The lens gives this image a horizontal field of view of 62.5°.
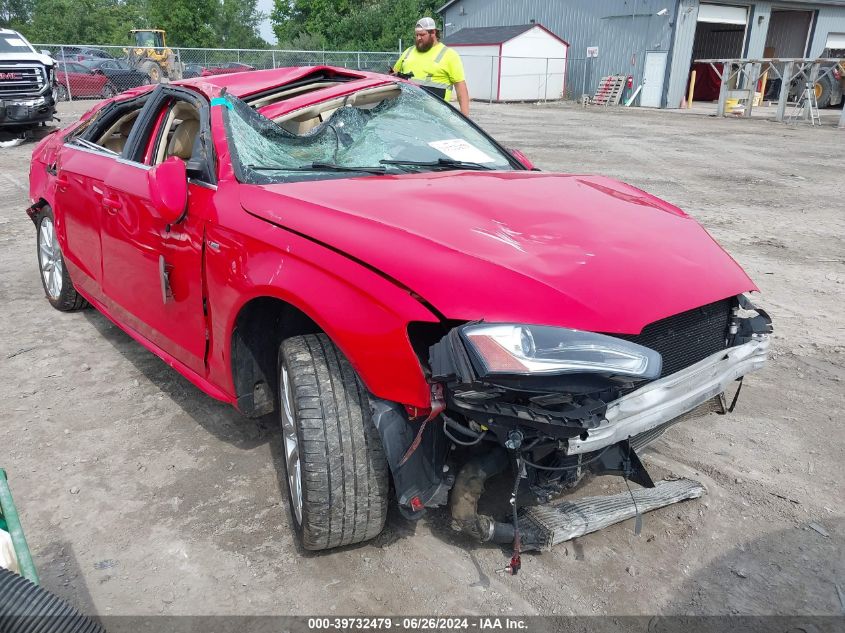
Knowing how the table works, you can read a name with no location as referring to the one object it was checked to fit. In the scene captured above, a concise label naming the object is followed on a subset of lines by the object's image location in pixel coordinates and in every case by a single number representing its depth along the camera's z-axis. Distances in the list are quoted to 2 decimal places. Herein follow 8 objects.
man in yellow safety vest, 6.84
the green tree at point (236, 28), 59.22
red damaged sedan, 2.05
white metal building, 30.00
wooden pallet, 28.19
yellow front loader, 25.48
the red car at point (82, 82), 23.58
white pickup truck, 13.80
